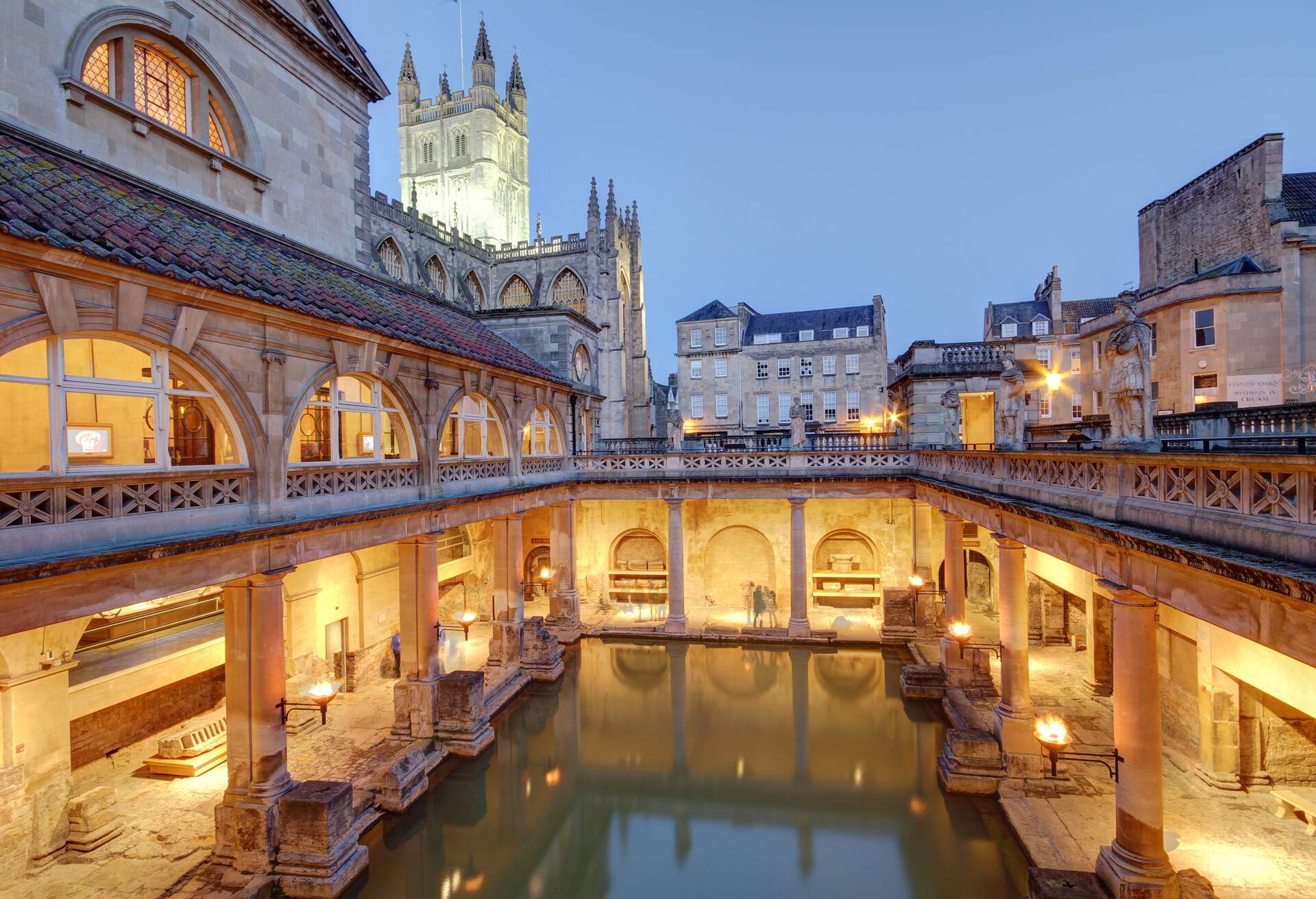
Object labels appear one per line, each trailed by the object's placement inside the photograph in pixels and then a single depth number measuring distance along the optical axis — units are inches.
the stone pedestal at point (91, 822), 440.5
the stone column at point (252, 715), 420.5
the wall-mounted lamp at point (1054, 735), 419.8
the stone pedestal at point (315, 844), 407.2
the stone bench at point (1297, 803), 422.3
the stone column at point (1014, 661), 536.1
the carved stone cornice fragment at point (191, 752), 542.0
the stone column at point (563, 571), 973.8
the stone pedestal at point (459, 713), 612.4
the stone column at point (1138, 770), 343.3
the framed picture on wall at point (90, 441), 555.8
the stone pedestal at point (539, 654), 805.2
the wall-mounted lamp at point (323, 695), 496.1
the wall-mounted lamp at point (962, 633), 687.1
